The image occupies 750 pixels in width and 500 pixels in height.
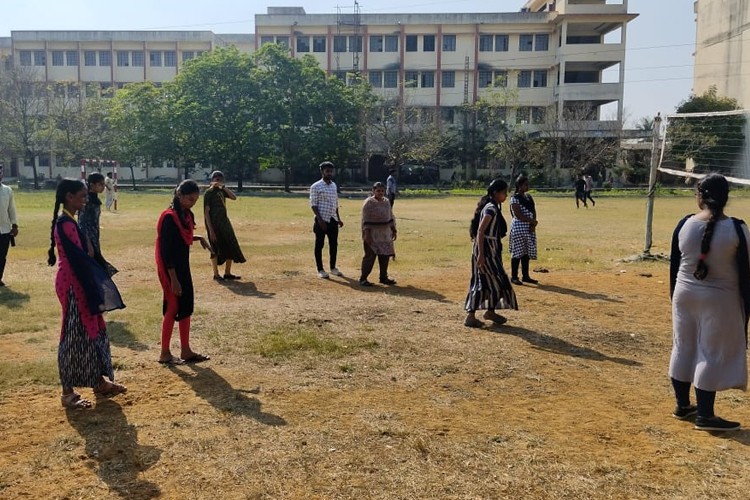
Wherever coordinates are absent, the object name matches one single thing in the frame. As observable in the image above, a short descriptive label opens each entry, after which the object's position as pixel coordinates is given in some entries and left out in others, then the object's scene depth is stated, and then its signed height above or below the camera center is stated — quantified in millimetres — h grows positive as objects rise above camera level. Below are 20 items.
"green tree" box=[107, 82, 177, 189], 42969 +3068
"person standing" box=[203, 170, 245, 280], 10211 -820
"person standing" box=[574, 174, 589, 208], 29688 -687
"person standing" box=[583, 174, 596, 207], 30328 -673
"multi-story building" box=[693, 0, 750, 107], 43406 +8794
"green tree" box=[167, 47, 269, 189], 41281 +3774
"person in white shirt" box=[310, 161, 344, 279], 10703 -514
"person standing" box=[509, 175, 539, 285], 10094 -782
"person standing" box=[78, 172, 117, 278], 7820 -514
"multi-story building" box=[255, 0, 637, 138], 54438 +10127
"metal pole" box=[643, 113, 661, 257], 13008 -17
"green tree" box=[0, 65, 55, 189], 45656 +3457
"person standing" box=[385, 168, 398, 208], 23056 -534
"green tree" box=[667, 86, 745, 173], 13881 +705
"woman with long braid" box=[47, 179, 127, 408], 4961 -1025
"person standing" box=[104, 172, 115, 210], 24180 -849
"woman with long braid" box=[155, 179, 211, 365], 5867 -724
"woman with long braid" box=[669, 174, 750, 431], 4559 -824
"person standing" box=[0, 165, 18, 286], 9727 -752
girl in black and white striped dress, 7441 -950
